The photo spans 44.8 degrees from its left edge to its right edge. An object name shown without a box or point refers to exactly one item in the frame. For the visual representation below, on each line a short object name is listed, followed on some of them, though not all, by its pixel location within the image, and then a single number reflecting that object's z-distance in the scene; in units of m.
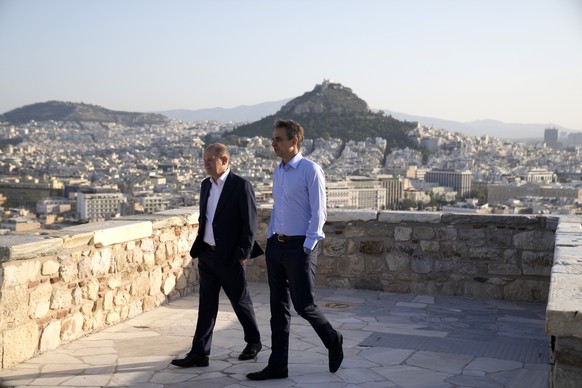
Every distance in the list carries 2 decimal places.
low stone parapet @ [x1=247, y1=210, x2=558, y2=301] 6.76
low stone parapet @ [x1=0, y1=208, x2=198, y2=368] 4.41
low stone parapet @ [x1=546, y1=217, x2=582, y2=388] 2.72
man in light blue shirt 3.94
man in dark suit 4.32
